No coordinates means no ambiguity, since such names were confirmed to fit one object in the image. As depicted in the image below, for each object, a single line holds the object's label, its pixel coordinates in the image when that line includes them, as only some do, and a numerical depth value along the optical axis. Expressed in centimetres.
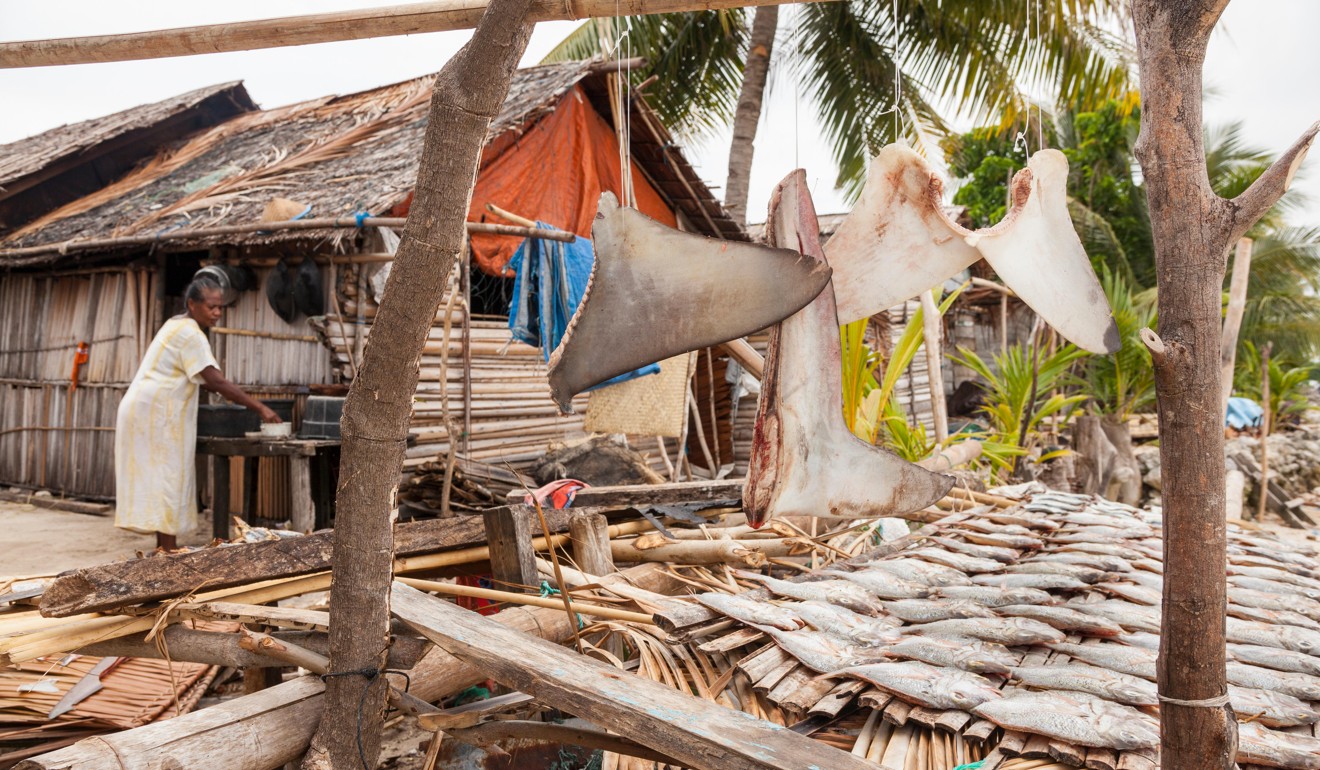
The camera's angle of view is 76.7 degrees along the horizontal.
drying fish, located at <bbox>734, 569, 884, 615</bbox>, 264
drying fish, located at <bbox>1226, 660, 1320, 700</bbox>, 200
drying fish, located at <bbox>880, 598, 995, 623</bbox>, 252
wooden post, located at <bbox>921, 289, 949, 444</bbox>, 656
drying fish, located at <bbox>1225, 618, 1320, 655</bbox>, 229
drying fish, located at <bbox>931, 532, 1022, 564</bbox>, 335
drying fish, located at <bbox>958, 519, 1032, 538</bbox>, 380
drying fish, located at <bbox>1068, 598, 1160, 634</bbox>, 240
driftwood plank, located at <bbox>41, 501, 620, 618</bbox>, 214
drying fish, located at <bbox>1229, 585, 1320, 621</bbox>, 275
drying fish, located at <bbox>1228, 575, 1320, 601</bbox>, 298
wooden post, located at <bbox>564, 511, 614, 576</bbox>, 336
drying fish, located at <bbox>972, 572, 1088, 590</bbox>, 278
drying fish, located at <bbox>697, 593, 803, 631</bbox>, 237
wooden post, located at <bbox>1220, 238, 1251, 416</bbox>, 434
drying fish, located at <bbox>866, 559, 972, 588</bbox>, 296
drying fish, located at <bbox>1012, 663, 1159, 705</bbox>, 192
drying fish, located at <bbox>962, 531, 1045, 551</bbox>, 352
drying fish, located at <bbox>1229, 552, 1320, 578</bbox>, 334
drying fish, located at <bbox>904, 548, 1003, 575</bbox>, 315
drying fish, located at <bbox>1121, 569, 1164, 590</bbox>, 285
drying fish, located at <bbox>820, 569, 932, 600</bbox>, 281
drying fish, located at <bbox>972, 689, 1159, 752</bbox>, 174
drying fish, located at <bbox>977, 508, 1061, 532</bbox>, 395
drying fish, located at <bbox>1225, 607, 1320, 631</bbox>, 255
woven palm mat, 568
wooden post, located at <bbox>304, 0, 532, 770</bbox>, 181
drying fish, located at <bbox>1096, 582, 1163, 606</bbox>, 264
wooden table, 602
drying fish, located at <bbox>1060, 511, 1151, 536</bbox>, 400
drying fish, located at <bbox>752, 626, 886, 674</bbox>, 215
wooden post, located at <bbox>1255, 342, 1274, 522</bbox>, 1027
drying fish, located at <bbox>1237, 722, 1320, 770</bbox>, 168
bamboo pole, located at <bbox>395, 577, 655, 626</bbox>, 263
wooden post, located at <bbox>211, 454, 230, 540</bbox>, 630
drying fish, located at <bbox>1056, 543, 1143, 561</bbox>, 325
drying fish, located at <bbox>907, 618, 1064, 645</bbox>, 229
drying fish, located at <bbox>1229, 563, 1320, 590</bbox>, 313
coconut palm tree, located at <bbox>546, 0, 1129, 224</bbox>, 1005
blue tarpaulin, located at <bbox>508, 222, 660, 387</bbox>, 559
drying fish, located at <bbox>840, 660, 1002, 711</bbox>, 191
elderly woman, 543
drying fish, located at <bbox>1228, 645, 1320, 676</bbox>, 215
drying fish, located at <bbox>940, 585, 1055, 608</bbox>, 265
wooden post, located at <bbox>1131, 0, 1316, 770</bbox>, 155
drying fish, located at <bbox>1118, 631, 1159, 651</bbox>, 226
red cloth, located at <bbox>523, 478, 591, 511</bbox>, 395
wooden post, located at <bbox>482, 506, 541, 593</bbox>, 296
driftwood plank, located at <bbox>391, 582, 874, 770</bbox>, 160
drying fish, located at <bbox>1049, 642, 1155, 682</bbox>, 207
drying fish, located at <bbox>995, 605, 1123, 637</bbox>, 233
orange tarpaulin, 747
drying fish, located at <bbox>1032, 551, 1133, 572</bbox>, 301
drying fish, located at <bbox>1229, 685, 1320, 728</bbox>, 187
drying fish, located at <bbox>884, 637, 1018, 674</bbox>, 210
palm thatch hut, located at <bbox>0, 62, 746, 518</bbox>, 692
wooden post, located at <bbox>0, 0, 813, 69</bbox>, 208
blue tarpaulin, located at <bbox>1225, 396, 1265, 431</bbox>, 1641
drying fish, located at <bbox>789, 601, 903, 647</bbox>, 236
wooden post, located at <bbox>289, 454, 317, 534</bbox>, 612
